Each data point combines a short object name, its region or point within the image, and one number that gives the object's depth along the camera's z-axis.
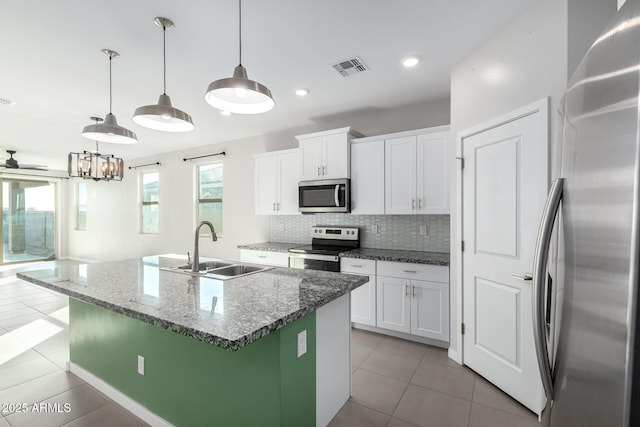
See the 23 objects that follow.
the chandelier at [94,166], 3.66
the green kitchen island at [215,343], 1.37
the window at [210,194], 5.58
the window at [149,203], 6.59
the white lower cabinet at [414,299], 2.87
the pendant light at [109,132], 2.26
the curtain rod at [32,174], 7.40
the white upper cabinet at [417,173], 3.09
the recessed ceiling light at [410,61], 2.54
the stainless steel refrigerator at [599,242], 0.44
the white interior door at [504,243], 1.94
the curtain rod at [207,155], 5.30
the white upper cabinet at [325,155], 3.63
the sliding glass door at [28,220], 7.52
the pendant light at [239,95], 1.53
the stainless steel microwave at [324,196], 3.59
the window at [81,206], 8.33
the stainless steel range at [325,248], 3.49
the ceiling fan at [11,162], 5.90
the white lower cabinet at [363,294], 3.25
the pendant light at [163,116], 1.92
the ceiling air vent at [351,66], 2.58
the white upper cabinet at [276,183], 4.19
